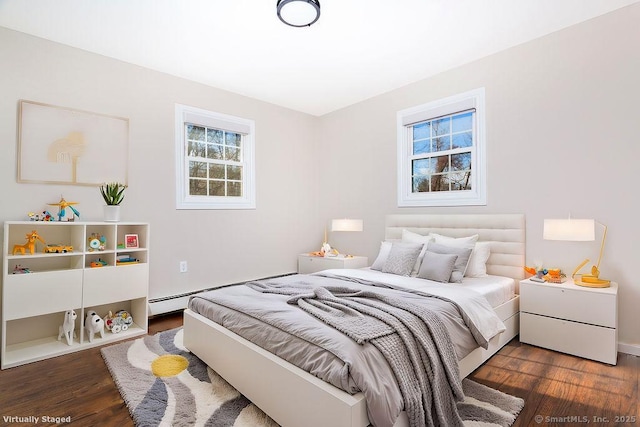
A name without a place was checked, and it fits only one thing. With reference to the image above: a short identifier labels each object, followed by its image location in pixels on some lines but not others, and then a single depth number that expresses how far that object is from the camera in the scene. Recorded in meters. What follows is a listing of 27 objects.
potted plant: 2.99
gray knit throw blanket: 1.54
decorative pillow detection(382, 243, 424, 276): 3.13
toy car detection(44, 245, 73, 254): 2.74
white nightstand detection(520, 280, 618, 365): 2.41
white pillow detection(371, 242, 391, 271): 3.43
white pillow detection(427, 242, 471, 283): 2.86
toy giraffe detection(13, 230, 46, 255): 2.63
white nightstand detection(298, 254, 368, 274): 4.13
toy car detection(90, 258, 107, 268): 2.95
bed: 1.43
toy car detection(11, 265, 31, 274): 2.67
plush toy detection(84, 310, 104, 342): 2.82
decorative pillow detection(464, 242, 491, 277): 3.13
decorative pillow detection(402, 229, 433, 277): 3.17
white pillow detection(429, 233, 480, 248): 3.20
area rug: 1.75
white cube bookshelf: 2.54
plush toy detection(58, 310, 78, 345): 2.75
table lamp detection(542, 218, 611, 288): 2.55
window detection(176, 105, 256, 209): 3.78
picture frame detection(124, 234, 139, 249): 3.19
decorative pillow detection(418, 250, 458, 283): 2.83
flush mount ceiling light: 2.27
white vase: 2.99
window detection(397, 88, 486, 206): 3.48
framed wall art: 2.85
